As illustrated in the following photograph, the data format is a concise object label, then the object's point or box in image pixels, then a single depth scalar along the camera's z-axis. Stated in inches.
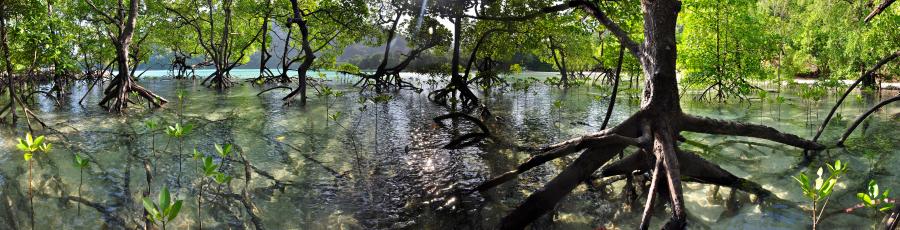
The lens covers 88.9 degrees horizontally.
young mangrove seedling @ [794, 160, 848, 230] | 115.4
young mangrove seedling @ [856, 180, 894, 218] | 117.1
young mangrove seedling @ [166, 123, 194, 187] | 218.5
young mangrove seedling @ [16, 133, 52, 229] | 149.0
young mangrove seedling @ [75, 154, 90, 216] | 192.7
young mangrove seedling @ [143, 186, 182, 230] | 113.7
